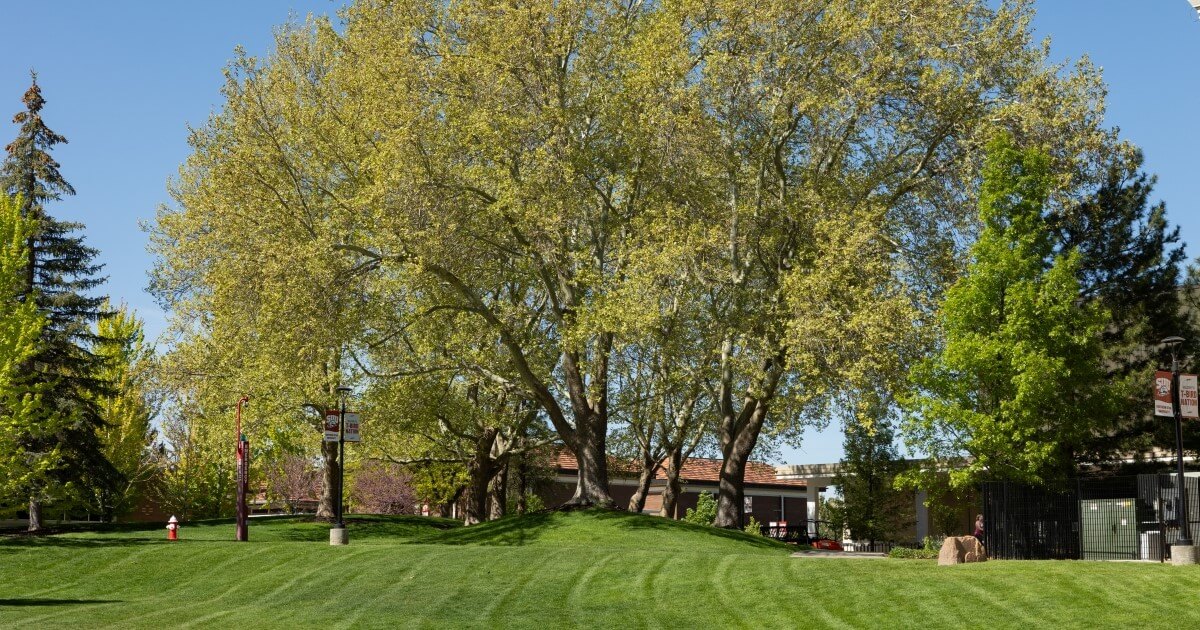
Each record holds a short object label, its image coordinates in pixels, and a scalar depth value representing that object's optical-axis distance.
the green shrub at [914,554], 32.69
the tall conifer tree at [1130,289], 42.50
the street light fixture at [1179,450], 26.88
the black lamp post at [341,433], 34.50
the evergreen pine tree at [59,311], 46.88
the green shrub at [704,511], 54.31
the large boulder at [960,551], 27.88
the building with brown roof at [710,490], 74.79
